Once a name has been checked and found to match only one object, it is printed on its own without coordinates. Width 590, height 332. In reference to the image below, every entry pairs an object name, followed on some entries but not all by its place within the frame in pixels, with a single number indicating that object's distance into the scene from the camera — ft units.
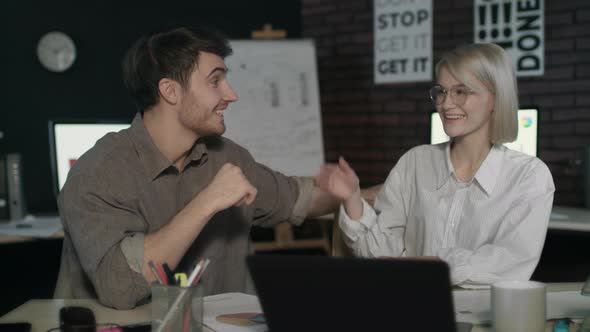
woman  6.03
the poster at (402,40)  15.51
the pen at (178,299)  3.95
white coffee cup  4.06
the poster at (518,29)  13.82
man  5.28
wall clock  16.52
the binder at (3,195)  11.92
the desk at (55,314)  4.84
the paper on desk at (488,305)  4.63
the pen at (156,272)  4.22
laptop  3.19
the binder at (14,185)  11.89
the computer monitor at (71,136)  11.74
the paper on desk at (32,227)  10.53
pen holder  4.04
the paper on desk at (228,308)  4.50
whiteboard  14.74
